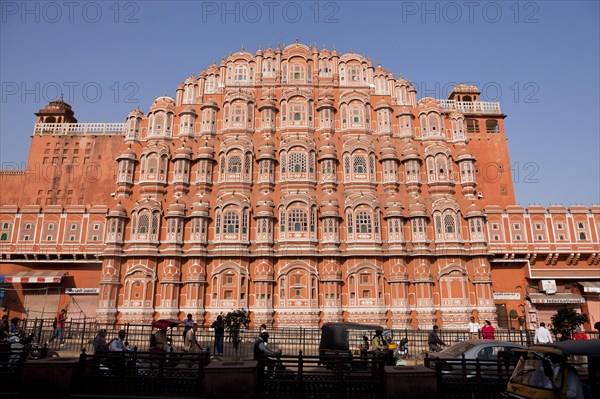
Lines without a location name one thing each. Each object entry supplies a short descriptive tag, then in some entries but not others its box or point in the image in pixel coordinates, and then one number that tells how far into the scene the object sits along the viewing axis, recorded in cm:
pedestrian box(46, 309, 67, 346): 1998
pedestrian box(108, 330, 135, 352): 1338
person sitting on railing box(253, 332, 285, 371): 1204
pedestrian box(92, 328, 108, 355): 1368
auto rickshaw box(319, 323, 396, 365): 1750
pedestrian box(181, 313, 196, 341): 1752
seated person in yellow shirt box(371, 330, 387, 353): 1560
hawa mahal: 2984
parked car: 1011
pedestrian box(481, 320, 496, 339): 1916
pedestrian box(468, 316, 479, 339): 2181
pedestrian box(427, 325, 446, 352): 1766
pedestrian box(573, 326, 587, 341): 1792
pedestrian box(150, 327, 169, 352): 1441
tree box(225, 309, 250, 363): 2075
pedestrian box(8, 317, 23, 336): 1691
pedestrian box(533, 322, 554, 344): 1600
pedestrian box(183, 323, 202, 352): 1540
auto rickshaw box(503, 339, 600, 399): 769
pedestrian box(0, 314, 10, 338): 1418
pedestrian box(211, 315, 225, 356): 1925
